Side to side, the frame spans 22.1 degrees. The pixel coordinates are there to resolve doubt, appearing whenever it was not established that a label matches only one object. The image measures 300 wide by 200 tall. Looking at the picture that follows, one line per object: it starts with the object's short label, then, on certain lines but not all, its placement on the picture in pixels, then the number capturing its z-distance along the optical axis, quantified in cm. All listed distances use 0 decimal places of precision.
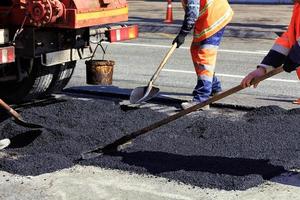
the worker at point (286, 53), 515
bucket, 812
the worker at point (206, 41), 847
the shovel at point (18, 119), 660
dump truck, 662
